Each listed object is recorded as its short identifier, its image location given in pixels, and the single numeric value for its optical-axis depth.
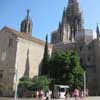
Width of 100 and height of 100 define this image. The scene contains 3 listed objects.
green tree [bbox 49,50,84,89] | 27.70
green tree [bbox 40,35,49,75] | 30.81
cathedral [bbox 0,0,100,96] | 29.69
